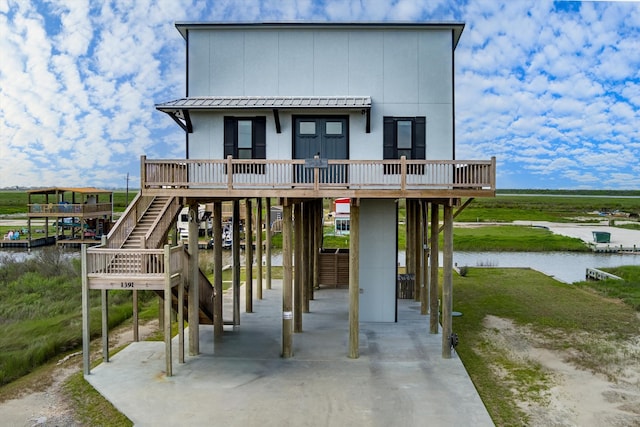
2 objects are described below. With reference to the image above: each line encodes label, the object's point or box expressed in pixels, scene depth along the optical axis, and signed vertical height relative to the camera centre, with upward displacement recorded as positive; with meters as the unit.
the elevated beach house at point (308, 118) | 14.88 +3.01
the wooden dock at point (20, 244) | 47.72 -3.27
